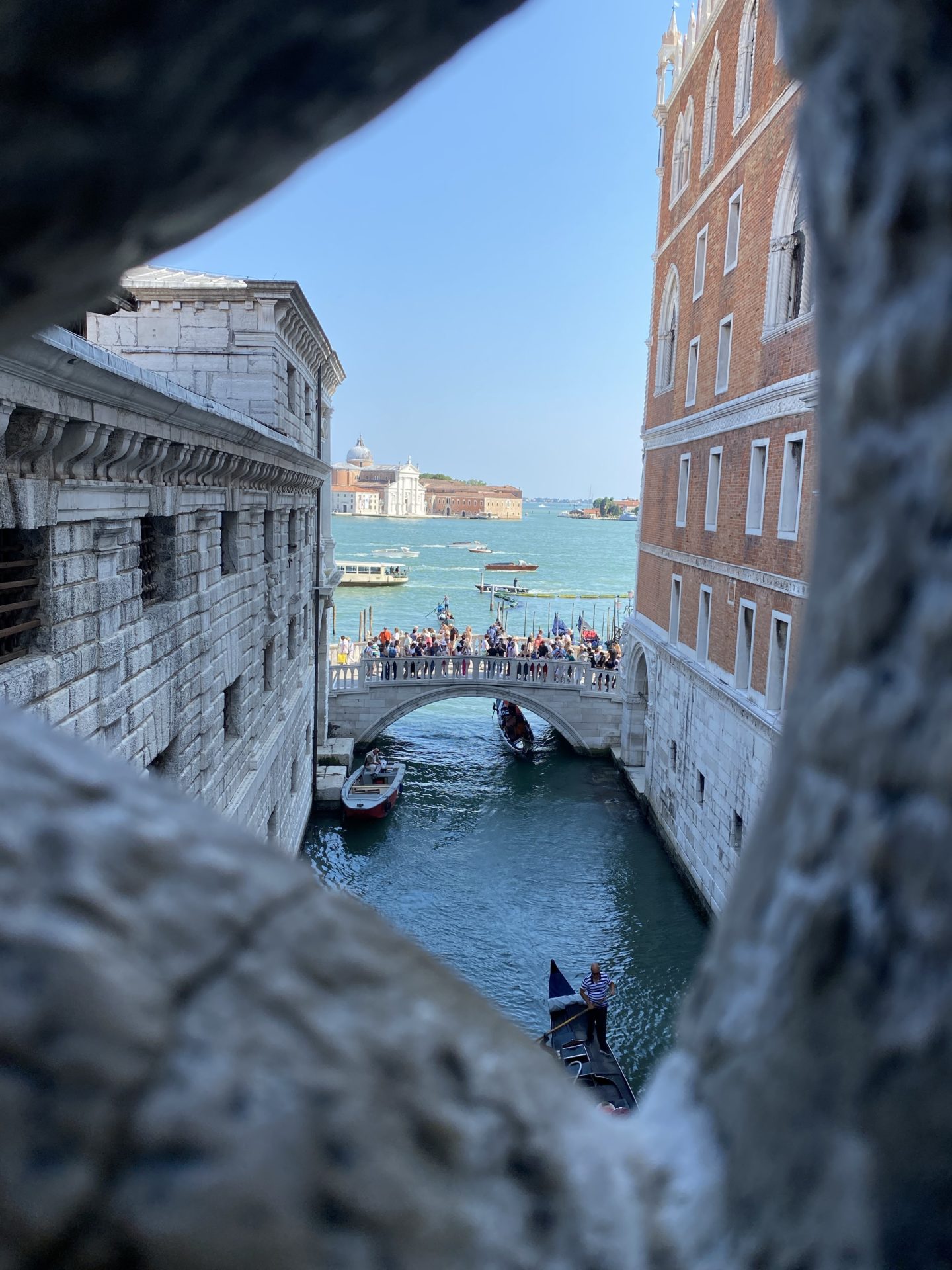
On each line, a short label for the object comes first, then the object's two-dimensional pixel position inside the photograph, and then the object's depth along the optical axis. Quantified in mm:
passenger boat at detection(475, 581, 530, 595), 69688
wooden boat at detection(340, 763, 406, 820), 19844
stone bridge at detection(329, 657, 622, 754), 25031
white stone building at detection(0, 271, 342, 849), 5391
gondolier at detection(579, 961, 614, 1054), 12312
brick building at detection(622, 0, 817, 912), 13219
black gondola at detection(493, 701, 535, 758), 26438
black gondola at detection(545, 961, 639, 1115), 11219
